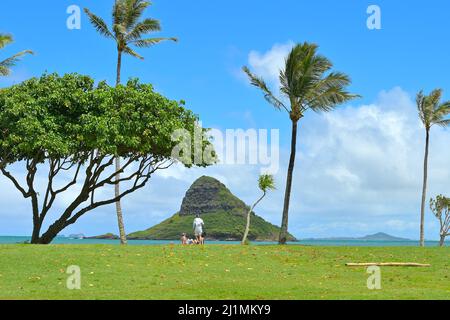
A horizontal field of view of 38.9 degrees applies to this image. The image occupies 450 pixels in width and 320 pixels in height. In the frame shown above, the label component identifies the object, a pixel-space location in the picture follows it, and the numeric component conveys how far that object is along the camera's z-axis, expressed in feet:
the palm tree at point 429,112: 169.48
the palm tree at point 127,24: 146.82
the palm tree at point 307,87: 129.59
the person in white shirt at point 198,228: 121.23
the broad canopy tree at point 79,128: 120.67
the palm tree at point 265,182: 145.59
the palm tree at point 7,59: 146.61
